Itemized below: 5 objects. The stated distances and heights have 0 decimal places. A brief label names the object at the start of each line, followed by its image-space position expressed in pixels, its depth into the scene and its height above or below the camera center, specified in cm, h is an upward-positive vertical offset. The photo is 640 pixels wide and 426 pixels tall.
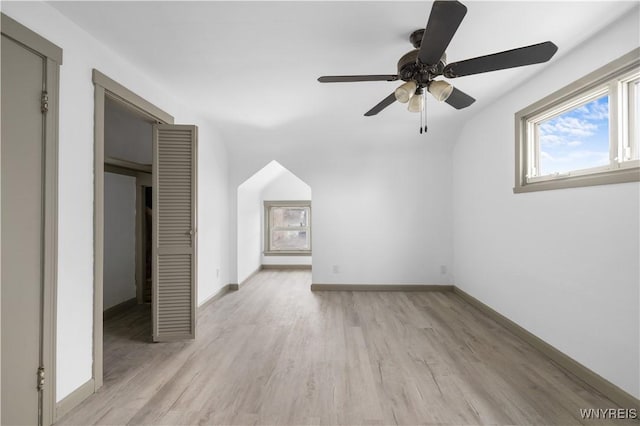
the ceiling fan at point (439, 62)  137 +87
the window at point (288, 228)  682 -29
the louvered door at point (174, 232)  287 -16
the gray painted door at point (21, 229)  155 -8
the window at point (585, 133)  200 +66
